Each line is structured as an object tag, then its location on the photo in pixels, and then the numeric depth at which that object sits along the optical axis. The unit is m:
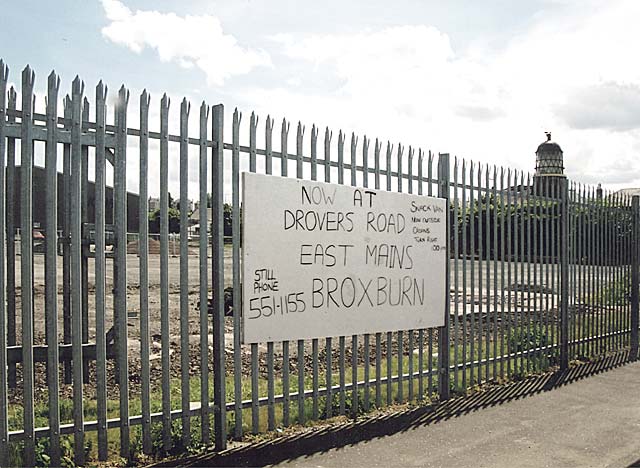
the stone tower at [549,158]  53.57
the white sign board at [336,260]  5.66
